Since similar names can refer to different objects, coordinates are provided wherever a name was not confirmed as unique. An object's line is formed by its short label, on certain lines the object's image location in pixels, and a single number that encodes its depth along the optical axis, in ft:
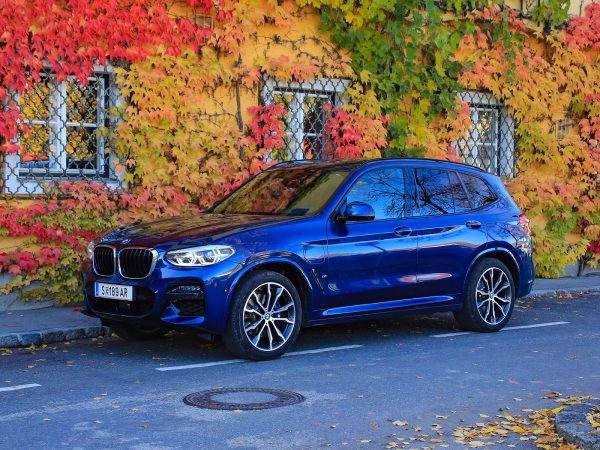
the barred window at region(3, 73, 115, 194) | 42.16
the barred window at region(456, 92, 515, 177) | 59.41
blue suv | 30.42
